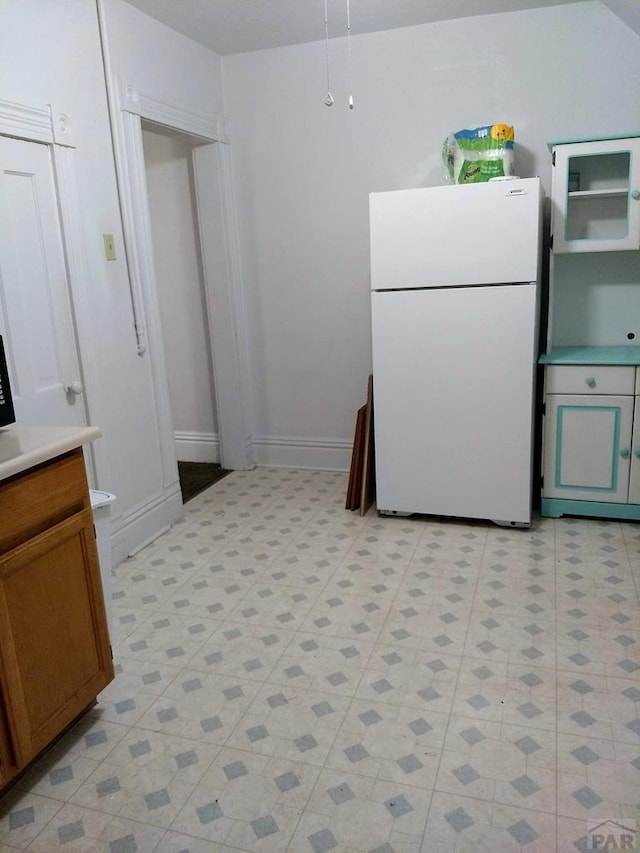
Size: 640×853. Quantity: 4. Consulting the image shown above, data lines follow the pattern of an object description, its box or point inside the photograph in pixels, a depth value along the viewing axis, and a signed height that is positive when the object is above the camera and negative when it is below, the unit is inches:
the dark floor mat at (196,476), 153.2 -46.5
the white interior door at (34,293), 92.3 +0.5
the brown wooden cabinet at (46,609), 61.6 -31.8
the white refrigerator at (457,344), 111.0 -12.2
